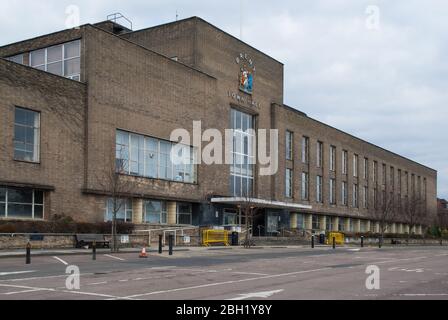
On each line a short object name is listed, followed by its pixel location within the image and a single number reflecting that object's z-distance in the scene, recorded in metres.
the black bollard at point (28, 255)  24.37
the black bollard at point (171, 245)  32.37
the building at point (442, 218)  118.44
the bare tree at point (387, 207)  80.71
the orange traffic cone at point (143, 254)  29.73
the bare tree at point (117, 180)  37.44
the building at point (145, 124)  37.78
